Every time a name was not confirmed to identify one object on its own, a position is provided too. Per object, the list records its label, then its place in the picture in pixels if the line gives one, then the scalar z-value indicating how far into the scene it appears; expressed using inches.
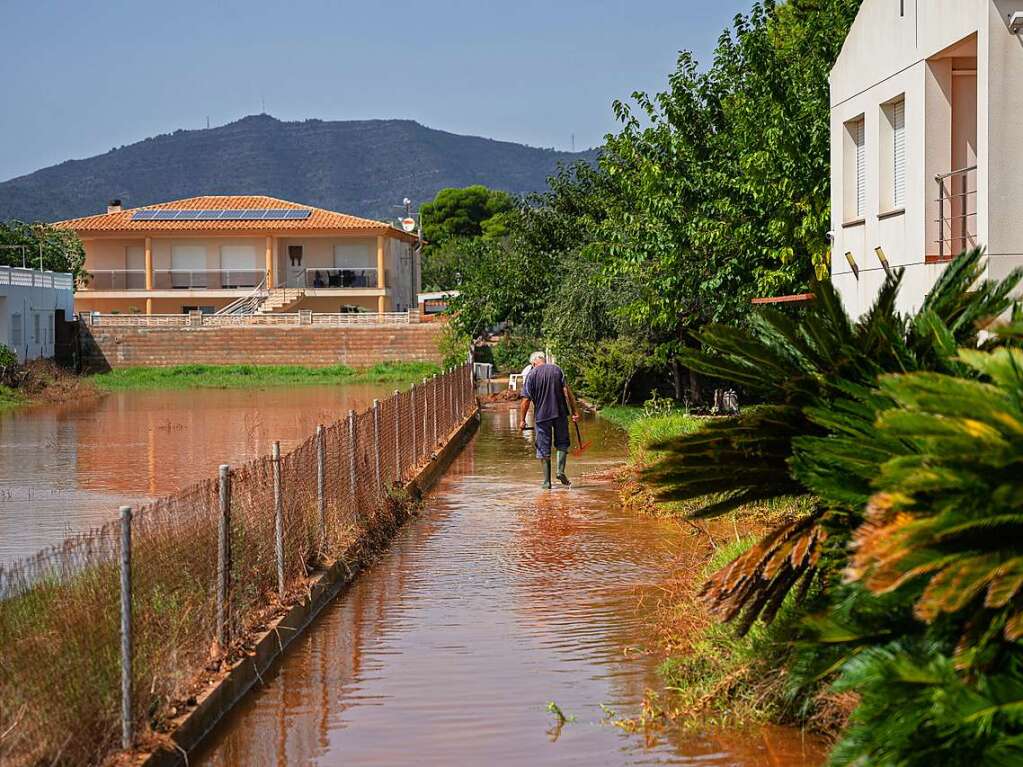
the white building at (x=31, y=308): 1881.2
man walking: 682.8
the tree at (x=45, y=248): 2488.9
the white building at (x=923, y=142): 478.9
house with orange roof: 2733.8
